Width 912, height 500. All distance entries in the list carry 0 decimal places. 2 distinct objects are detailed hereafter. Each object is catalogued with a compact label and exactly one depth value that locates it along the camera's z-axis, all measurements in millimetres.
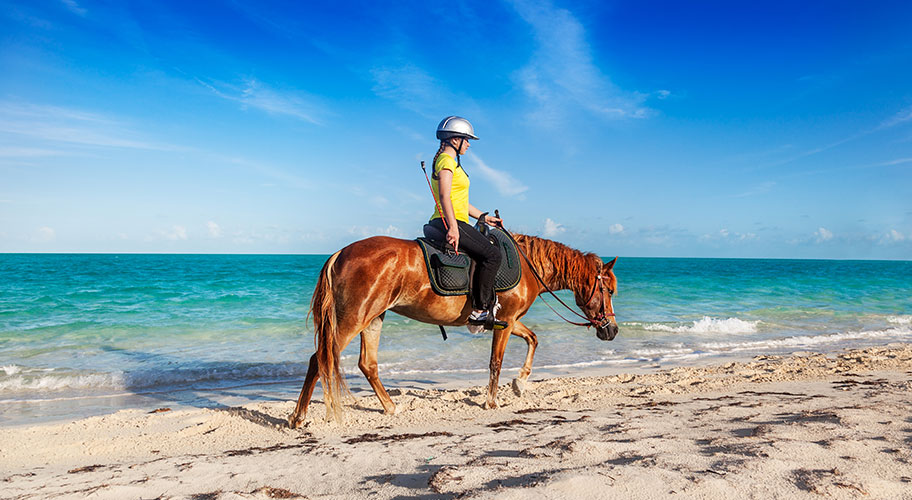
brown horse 4738
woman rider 4879
